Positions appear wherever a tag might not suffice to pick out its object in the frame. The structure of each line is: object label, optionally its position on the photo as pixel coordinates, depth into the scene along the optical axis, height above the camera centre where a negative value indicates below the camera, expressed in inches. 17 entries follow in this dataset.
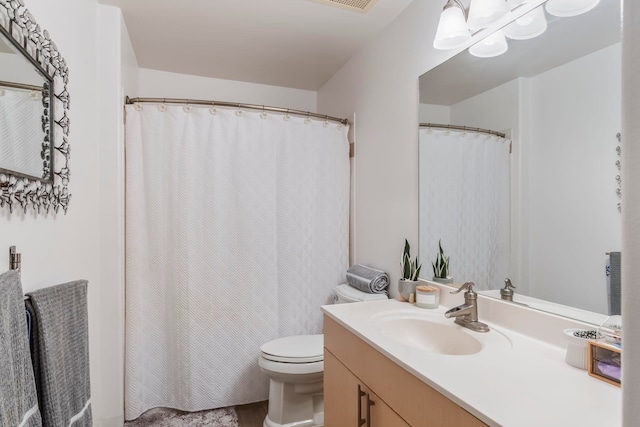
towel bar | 38.9 -4.7
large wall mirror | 41.7 +7.6
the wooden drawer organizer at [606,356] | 34.3 -13.9
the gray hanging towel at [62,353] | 39.1 -16.8
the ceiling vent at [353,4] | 72.0 +44.2
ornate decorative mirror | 36.0 +12.3
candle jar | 63.1 -14.4
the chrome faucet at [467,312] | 53.3 -14.4
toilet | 74.7 -35.1
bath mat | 80.4 -47.4
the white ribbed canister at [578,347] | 37.5 -14.0
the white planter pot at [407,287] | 68.2 -13.7
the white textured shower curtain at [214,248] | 81.7 -7.6
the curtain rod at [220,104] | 82.0 +27.6
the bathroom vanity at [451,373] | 30.3 -16.4
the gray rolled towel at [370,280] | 79.0 -14.6
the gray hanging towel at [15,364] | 30.5 -13.7
